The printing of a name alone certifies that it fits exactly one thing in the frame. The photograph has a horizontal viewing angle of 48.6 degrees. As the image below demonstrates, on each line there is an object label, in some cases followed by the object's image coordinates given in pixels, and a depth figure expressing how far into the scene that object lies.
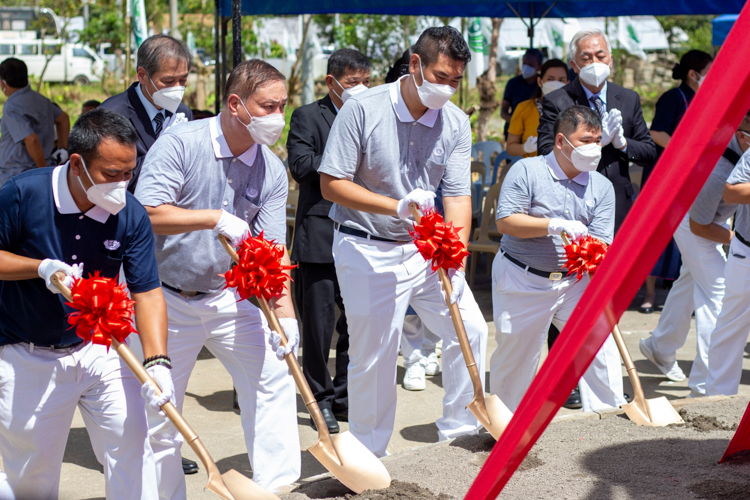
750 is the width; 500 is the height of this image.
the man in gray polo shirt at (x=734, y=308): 4.75
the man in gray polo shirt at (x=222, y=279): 3.62
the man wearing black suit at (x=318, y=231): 5.01
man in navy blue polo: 3.01
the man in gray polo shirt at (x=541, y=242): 4.55
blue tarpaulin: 8.51
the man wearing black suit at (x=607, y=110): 5.29
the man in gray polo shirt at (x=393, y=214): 3.96
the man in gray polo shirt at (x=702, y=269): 5.29
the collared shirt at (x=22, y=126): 7.53
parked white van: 31.38
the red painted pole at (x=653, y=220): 2.26
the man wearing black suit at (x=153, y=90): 4.66
